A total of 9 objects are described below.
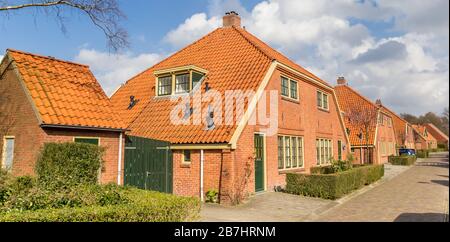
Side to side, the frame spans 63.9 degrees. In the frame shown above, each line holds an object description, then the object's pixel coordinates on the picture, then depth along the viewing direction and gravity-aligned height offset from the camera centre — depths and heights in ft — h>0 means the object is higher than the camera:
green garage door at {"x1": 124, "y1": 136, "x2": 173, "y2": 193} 46.16 -1.53
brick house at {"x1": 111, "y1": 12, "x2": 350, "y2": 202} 43.62 +5.68
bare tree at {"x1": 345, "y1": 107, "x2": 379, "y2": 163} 106.11 +9.58
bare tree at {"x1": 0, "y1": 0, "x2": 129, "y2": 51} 36.18 +15.59
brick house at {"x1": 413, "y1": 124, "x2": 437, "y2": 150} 264.03 +11.55
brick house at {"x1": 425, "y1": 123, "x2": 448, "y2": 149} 341.62 +18.54
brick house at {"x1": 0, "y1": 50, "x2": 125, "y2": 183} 39.63 +4.63
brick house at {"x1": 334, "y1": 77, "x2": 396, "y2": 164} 108.78 +8.12
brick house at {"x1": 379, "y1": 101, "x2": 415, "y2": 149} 183.93 +11.13
